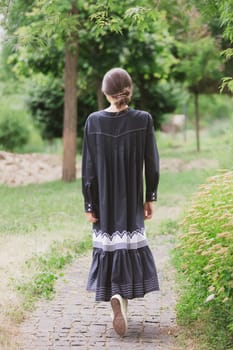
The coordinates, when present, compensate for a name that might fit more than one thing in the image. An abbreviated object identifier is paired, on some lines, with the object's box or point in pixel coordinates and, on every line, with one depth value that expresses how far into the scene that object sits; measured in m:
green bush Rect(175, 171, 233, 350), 4.90
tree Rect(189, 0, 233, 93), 5.66
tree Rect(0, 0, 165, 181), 15.43
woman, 5.53
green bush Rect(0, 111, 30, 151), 25.44
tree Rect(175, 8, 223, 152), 24.34
